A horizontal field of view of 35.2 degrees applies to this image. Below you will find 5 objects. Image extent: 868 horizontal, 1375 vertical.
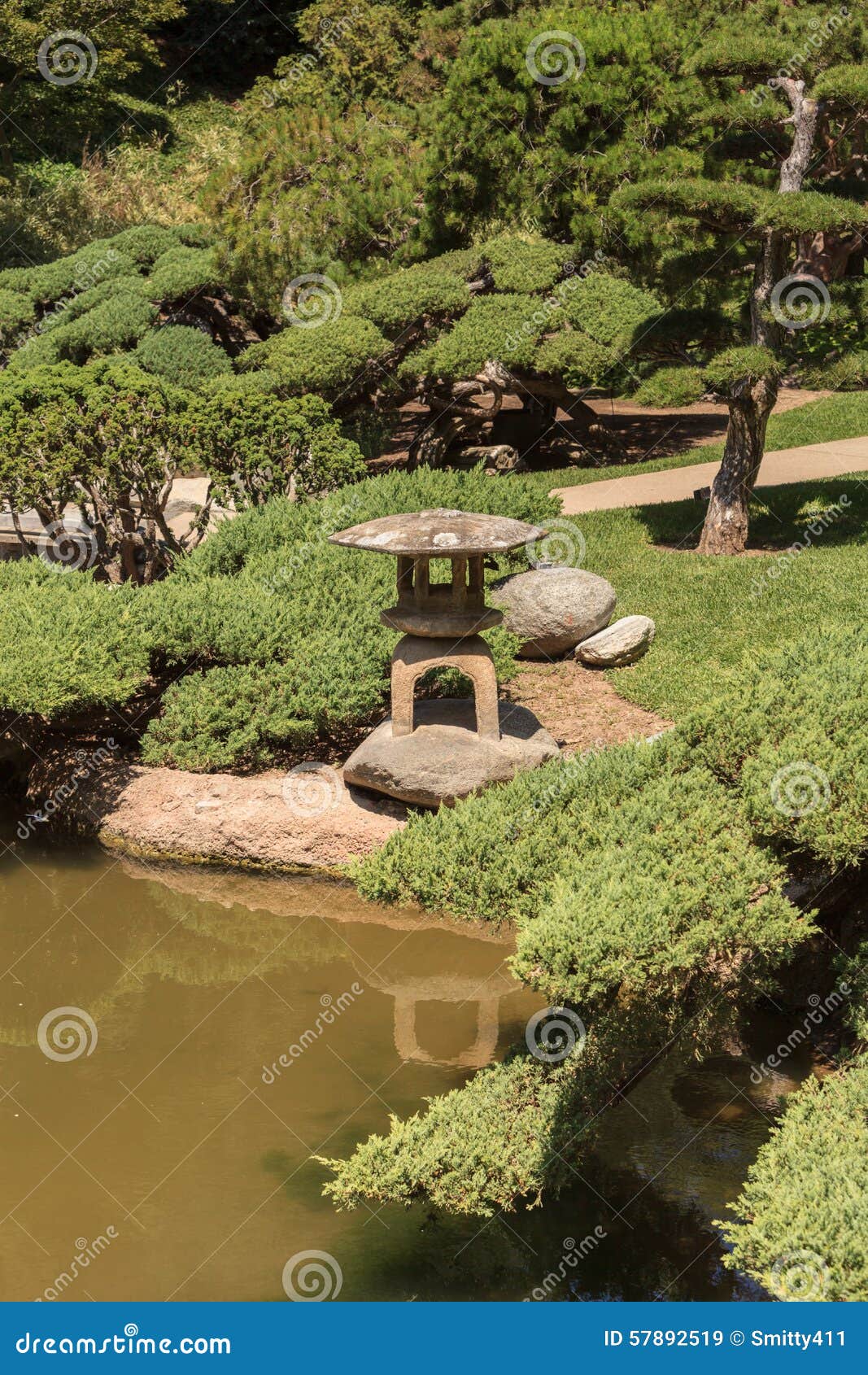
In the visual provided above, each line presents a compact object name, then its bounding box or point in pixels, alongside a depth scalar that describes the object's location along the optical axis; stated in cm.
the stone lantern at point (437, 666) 955
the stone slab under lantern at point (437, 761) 995
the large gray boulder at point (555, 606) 1290
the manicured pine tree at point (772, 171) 1256
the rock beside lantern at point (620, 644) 1276
